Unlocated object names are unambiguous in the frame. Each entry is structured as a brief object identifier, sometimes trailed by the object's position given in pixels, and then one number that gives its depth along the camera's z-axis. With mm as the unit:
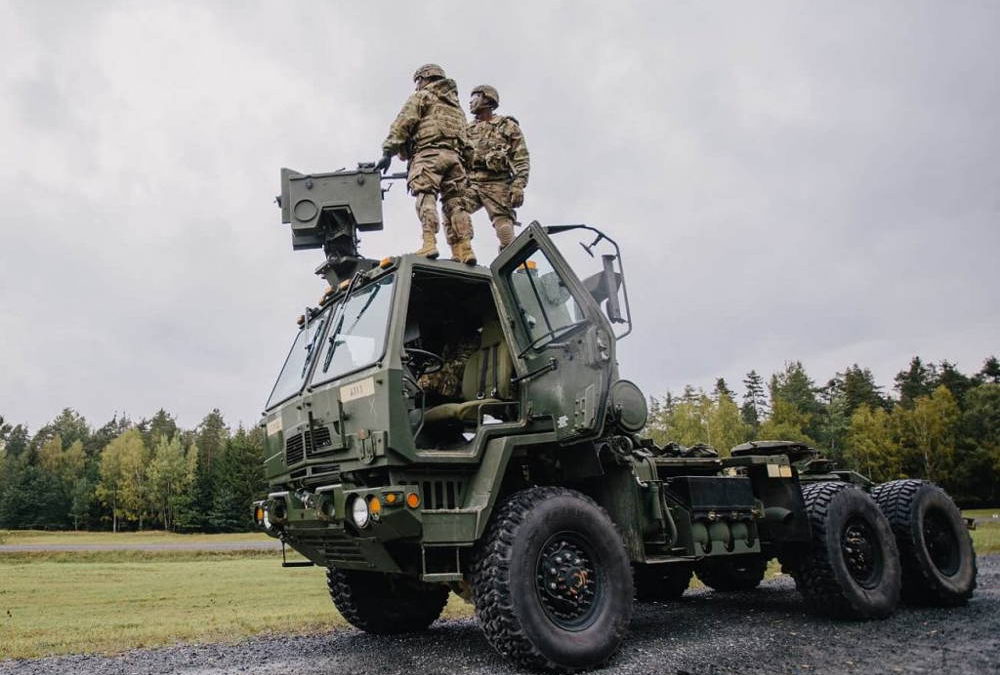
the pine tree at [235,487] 55469
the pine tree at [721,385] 74800
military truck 5094
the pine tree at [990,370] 73062
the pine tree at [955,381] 64438
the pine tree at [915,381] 72562
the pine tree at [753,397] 86112
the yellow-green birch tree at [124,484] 66625
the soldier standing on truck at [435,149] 7234
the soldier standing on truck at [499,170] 8203
